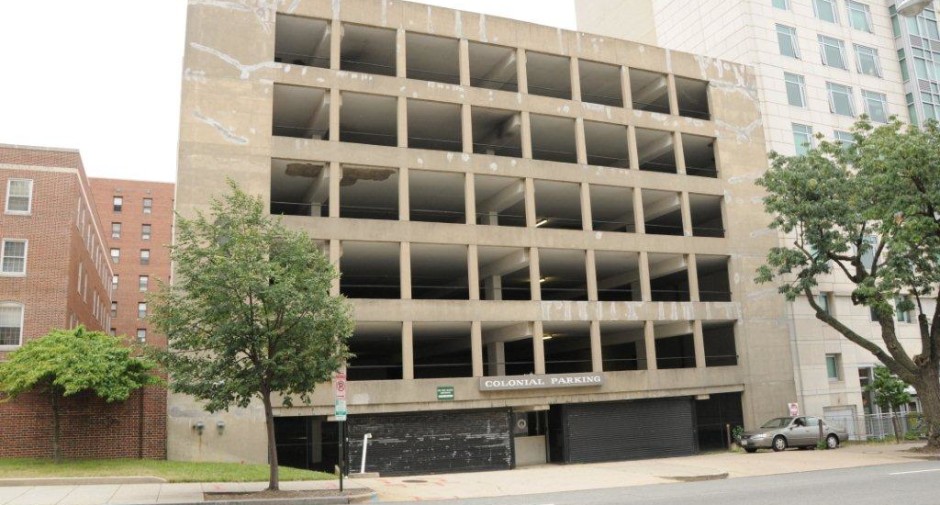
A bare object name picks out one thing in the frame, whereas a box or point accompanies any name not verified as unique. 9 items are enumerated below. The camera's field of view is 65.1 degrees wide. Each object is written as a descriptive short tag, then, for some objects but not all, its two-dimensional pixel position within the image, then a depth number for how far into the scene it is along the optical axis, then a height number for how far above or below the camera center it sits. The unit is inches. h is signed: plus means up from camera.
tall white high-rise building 1514.5 +706.4
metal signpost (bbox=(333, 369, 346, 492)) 783.1 +3.6
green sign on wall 1159.0 +4.6
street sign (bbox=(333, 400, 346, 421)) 783.1 -10.5
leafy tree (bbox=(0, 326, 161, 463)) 906.7 +48.9
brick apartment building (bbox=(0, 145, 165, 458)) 999.6 +235.9
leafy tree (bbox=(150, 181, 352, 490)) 749.9 +89.8
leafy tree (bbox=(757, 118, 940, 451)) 1067.9 +252.8
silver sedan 1282.0 -87.7
